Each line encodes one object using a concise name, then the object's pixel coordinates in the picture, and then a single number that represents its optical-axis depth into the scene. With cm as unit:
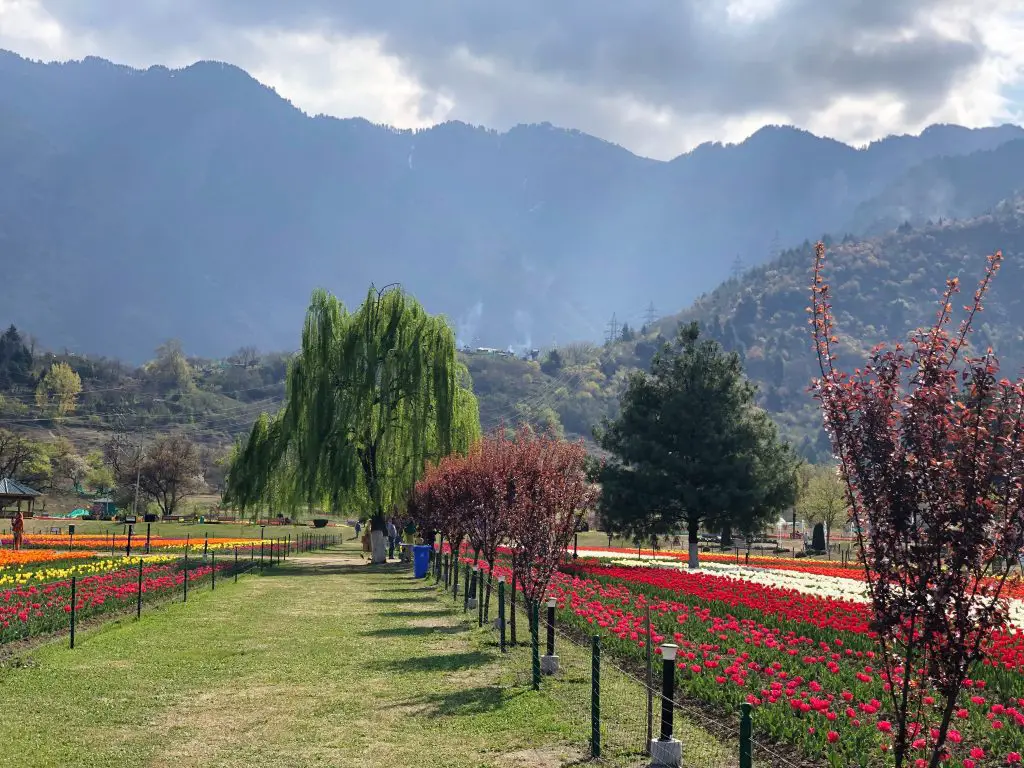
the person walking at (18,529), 3888
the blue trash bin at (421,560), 3135
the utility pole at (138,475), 8461
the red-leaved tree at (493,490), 1648
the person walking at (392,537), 4327
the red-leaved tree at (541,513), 1441
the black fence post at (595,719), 912
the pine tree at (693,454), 4200
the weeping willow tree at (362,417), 3644
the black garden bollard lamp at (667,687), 855
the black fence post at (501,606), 1538
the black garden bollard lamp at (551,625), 1286
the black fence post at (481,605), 1847
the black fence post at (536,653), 1196
